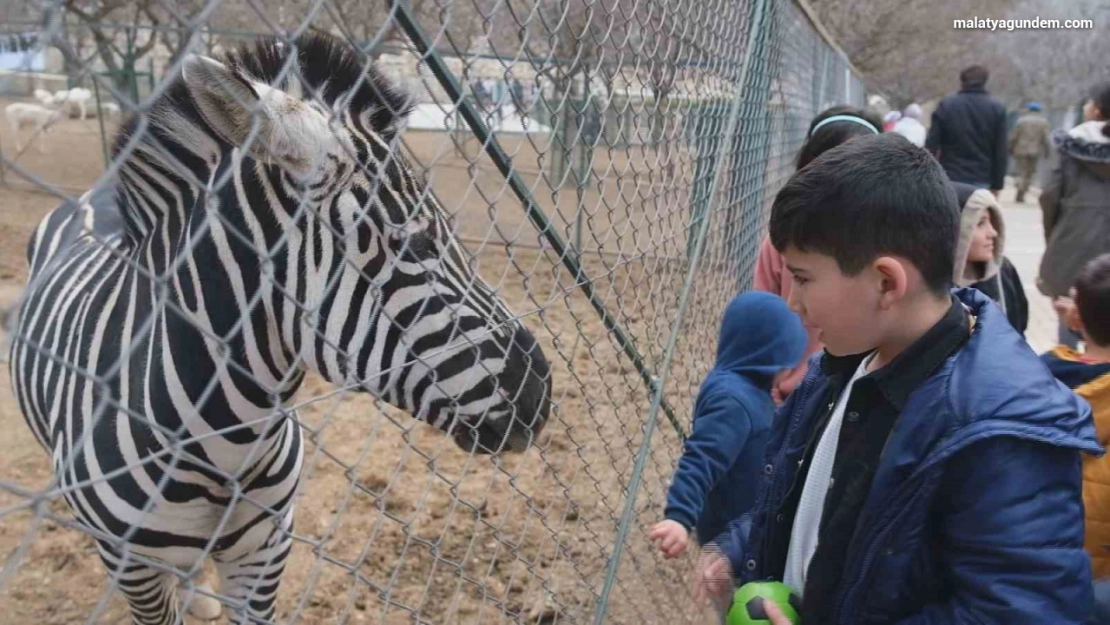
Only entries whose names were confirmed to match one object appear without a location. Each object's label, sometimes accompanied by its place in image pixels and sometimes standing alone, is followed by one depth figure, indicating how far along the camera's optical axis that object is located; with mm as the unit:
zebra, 1558
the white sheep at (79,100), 13403
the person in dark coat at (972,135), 6527
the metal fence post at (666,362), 1905
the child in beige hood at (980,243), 2609
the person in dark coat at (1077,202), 4078
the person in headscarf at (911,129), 8312
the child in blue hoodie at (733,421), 1892
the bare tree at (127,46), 8914
